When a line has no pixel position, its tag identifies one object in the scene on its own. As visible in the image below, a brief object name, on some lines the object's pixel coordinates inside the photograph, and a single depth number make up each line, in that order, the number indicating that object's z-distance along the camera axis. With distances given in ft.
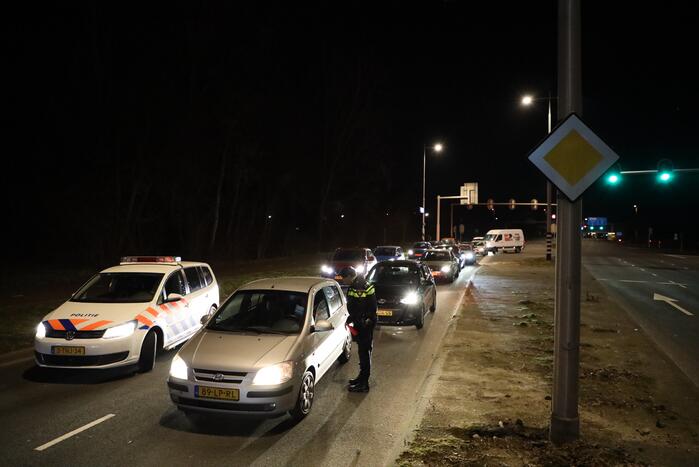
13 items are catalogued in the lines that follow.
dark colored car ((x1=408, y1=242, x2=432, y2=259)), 100.50
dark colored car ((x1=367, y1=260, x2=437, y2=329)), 38.04
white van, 181.27
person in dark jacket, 23.41
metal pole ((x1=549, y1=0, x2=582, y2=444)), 15.80
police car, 24.26
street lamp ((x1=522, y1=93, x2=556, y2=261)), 91.61
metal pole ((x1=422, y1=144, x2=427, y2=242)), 144.19
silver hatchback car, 18.34
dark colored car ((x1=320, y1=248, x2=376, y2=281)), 68.80
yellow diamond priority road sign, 15.71
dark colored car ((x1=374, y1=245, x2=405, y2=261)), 83.61
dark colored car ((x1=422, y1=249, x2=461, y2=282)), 73.61
